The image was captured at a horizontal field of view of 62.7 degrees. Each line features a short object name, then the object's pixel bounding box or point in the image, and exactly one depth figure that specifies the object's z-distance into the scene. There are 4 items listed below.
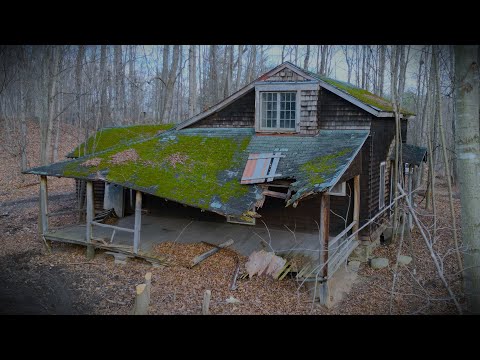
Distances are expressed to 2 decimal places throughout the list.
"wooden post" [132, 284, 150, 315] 8.25
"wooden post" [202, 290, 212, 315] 8.39
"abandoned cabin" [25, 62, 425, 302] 11.14
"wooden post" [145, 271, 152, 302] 8.46
